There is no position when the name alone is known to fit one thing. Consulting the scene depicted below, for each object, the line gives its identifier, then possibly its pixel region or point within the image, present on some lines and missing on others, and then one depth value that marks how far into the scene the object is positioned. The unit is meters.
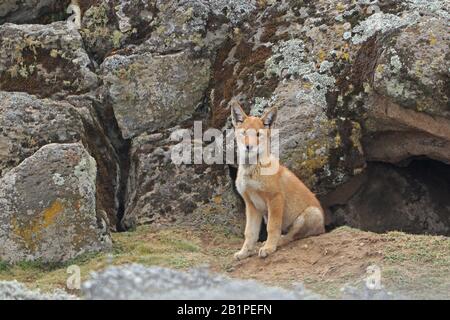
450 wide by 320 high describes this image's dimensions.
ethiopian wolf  11.96
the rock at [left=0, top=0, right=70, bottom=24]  17.05
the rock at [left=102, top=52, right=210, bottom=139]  15.21
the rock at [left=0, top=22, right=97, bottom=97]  15.43
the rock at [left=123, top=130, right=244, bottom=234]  14.31
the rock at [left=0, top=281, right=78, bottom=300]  9.38
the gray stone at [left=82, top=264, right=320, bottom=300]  7.97
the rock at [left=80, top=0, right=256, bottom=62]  15.56
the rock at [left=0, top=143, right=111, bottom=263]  12.21
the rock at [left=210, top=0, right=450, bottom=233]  13.66
